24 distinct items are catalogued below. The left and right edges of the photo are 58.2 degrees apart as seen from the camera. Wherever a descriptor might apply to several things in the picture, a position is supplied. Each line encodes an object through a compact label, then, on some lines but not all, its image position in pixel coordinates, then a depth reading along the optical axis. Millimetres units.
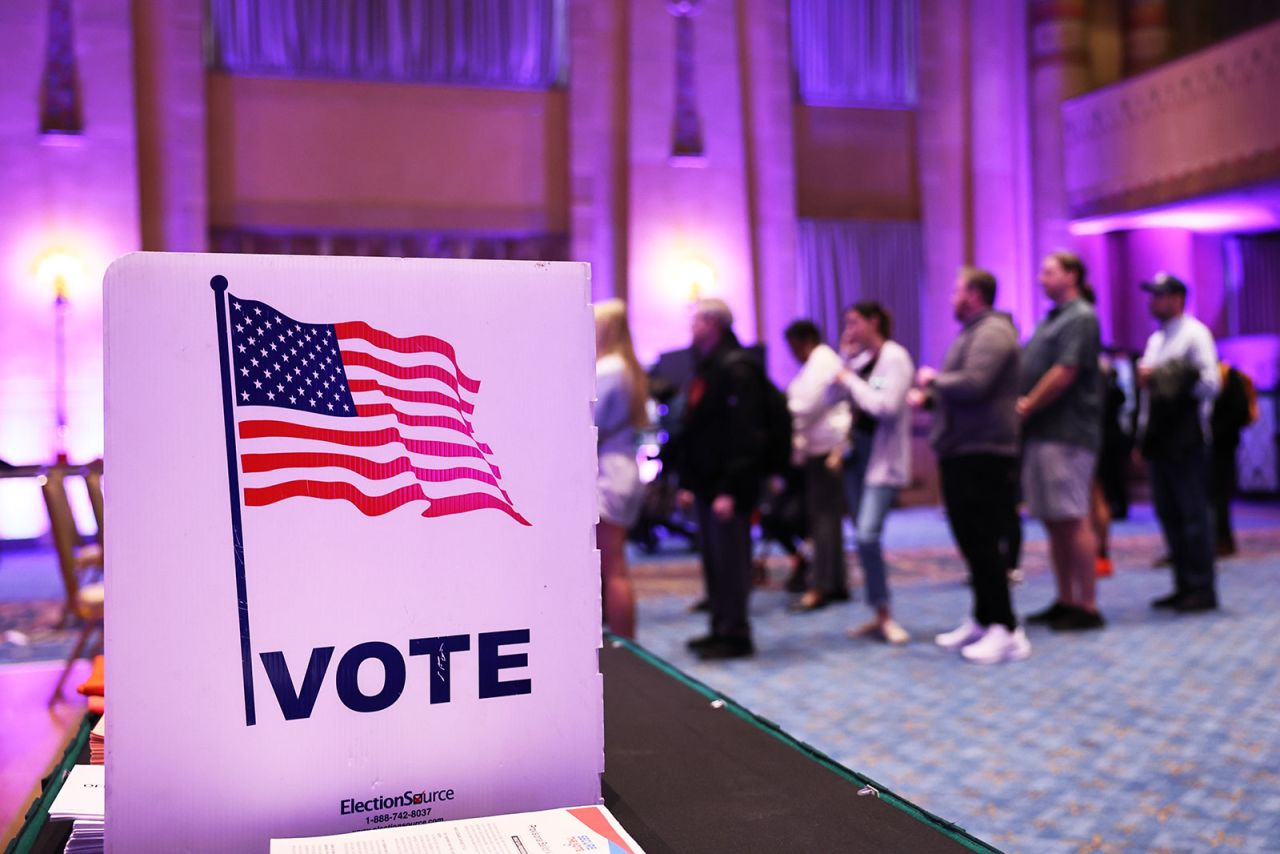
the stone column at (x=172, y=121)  10516
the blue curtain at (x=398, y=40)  10859
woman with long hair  4320
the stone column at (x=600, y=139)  11469
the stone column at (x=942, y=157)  12641
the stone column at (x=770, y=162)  12000
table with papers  918
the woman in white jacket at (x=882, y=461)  5164
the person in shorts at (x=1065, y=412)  5004
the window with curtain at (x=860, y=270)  12297
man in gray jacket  4609
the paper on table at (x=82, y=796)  928
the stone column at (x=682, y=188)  11633
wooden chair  4652
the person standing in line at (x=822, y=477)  6094
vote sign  823
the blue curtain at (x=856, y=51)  12469
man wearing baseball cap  5691
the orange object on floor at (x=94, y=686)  1229
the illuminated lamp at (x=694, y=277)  11672
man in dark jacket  4734
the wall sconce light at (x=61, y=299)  10117
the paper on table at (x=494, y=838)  829
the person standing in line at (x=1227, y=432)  7621
